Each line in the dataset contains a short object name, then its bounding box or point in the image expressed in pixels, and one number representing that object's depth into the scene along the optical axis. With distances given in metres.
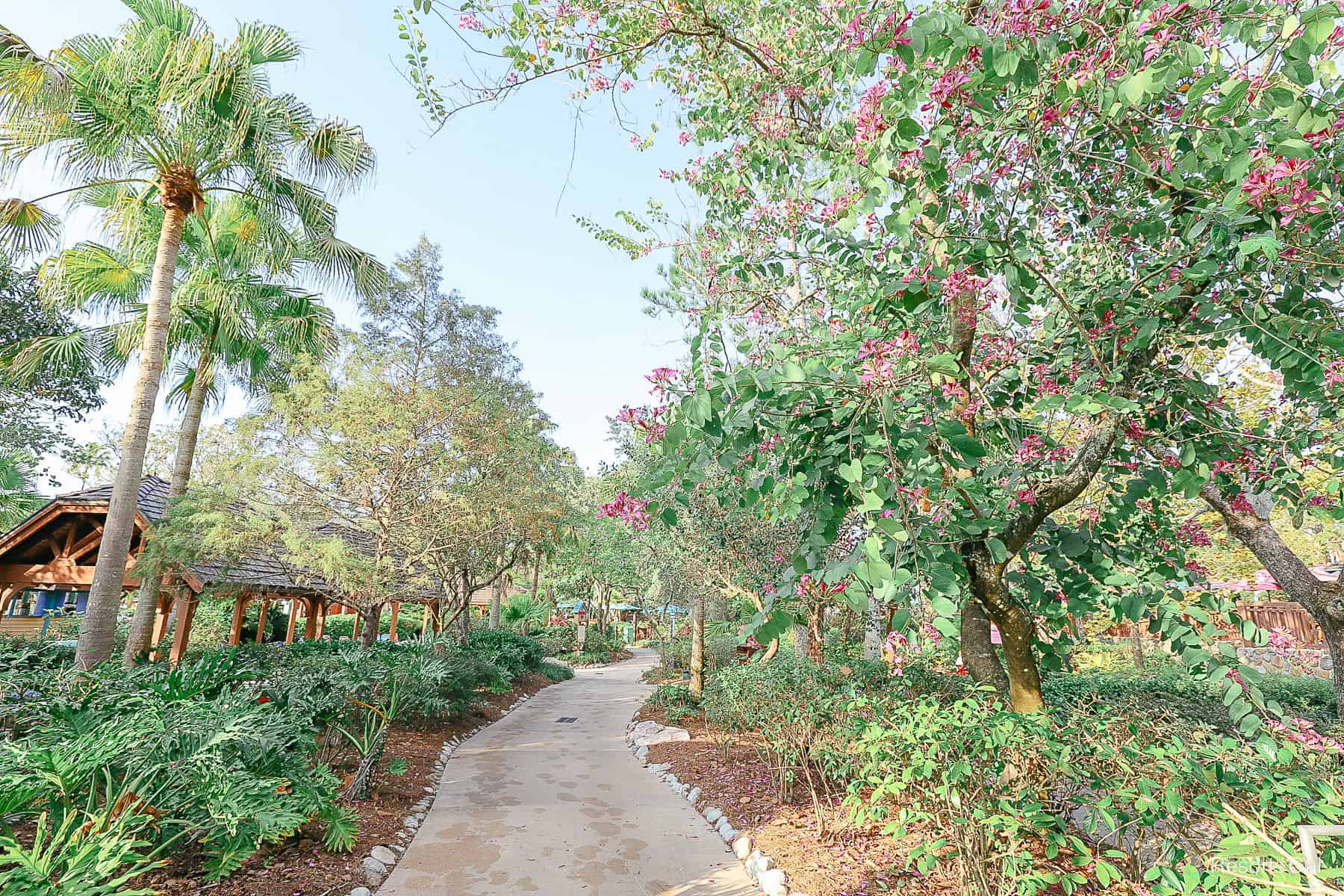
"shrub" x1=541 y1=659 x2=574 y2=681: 18.50
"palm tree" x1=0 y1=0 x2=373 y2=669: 7.44
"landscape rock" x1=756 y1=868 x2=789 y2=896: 4.12
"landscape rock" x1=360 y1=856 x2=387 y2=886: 4.25
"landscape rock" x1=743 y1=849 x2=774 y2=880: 4.43
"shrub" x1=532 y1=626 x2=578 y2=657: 24.64
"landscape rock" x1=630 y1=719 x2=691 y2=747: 9.26
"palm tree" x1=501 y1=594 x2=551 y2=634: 23.67
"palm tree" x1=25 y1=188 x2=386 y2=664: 9.68
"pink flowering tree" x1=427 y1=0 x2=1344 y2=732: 2.33
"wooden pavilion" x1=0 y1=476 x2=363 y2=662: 10.58
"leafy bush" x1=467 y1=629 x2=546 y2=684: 14.76
